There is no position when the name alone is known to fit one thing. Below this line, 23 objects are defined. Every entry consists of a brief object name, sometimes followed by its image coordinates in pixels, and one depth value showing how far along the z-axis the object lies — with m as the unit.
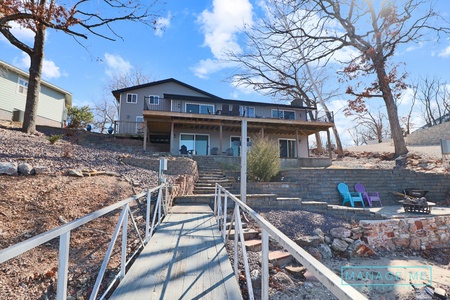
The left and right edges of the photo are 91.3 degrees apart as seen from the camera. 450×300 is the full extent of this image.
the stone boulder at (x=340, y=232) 5.47
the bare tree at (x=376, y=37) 13.92
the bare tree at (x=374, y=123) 32.78
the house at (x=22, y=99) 14.73
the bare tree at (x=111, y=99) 28.66
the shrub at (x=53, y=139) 8.55
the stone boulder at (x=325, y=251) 4.98
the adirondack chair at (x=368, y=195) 8.88
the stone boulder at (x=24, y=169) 4.67
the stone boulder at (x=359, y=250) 5.18
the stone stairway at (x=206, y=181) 6.66
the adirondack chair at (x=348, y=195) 8.70
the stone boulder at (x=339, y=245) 5.19
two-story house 14.74
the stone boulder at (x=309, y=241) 4.97
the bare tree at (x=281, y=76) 15.51
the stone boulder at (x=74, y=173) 5.12
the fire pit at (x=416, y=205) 6.88
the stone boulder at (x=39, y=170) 4.80
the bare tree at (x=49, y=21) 8.58
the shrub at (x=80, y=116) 20.17
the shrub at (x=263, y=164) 9.27
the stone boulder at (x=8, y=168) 4.46
